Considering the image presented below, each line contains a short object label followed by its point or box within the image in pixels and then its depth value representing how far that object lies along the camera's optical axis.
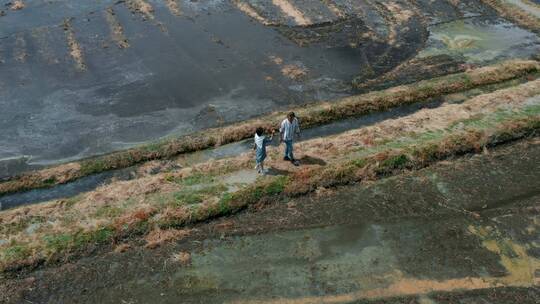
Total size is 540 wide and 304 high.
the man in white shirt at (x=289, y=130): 16.25
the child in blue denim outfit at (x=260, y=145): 15.95
